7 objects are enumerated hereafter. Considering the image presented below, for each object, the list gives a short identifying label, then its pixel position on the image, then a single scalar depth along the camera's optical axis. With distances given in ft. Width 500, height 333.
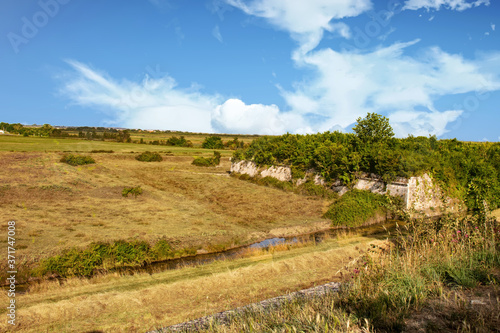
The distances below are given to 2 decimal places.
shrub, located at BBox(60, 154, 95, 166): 149.89
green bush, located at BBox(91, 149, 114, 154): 225.46
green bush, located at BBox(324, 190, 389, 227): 74.02
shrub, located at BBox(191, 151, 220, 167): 198.49
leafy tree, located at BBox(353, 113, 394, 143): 97.09
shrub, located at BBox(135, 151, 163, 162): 201.36
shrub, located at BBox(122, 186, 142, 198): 92.25
